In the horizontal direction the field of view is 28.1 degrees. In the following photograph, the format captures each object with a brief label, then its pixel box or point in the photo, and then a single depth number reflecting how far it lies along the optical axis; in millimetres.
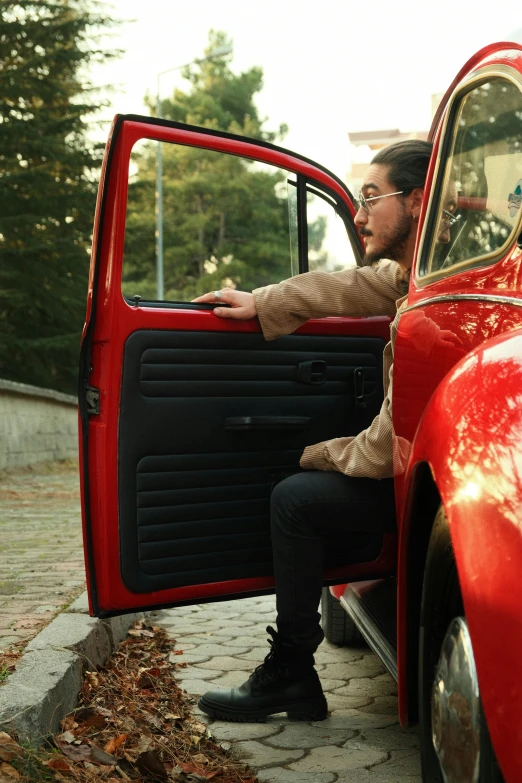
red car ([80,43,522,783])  1853
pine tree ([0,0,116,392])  18391
